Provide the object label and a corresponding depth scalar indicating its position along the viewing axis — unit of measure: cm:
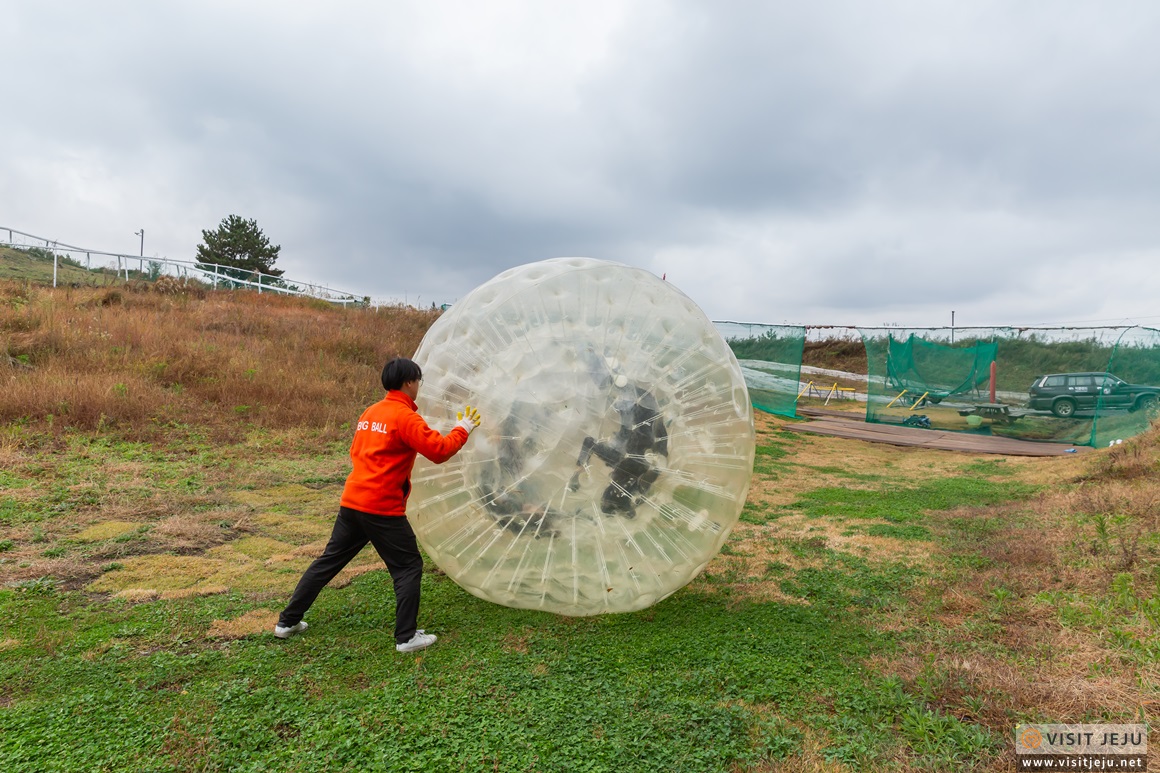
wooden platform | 1366
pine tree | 4253
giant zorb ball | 377
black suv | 1373
